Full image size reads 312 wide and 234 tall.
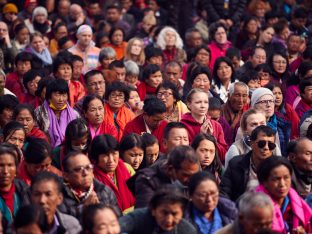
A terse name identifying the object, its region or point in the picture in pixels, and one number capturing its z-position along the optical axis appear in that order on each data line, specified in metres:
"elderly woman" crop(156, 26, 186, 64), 28.66
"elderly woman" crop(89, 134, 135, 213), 16.75
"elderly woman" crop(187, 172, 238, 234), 14.70
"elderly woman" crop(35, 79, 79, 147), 20.83
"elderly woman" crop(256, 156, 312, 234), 15.36
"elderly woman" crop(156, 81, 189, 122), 21.30
